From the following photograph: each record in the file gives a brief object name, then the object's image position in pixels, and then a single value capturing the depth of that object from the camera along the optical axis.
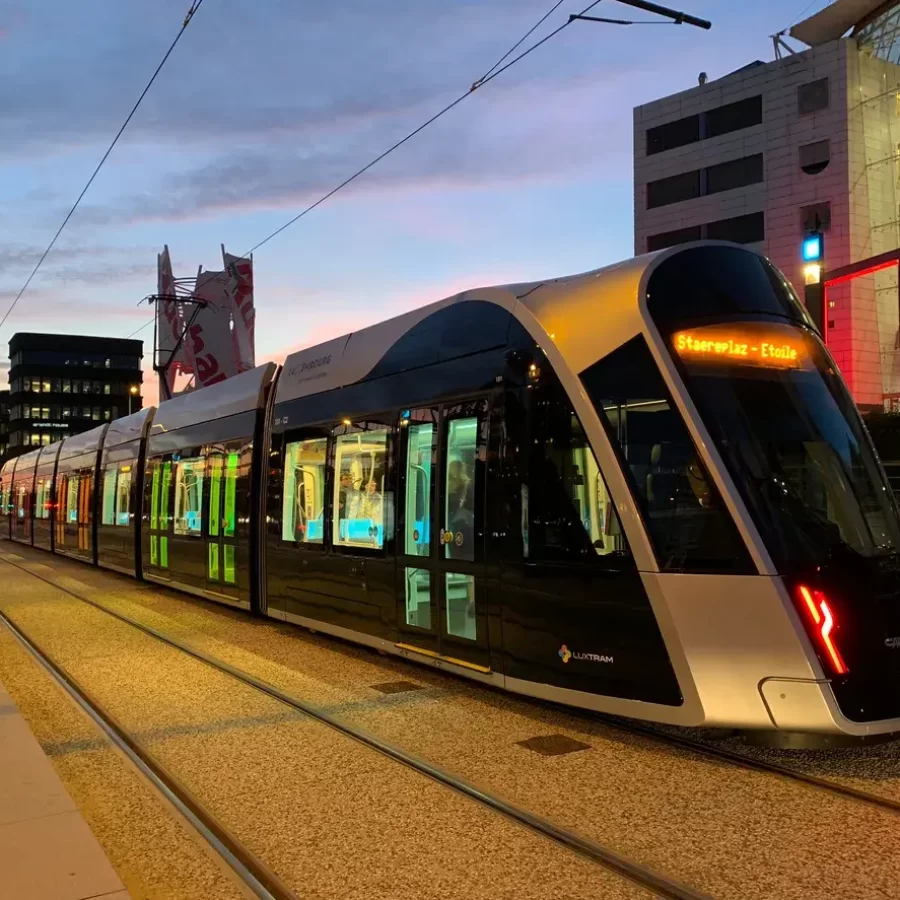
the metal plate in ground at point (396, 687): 7.74
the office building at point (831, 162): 44.16
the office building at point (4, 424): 129.75
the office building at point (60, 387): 122.31
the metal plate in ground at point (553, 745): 5.88
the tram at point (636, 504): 5.02
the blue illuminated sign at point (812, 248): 11.79
